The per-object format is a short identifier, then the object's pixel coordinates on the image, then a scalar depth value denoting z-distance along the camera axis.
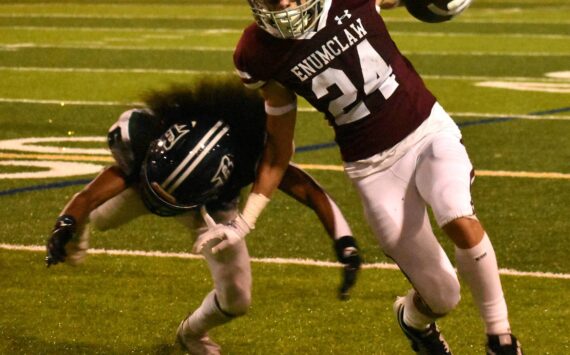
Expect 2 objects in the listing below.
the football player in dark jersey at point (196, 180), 7.10
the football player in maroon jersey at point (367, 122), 7.20
